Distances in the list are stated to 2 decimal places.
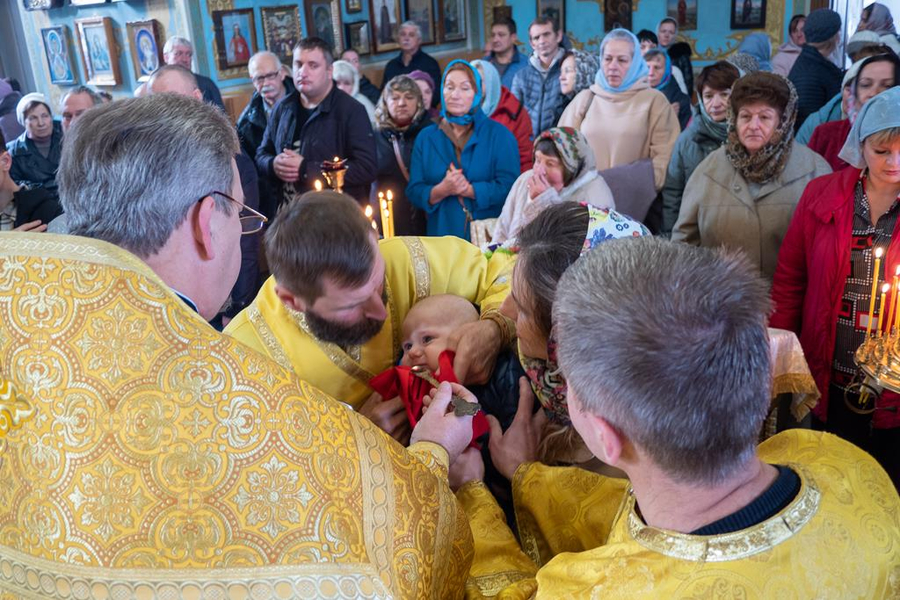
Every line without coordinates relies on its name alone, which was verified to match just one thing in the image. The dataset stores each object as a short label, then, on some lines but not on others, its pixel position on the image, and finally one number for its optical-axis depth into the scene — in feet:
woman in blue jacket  14.93
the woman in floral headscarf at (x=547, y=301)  5.72
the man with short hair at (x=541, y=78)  20.12
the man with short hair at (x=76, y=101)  16.57
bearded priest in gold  6.63
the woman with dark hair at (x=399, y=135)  16.69
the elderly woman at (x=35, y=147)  18.02
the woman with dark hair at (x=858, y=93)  11.90
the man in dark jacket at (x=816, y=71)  16.87
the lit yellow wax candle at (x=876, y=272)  7.00
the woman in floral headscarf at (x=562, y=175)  12.41
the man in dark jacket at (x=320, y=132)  15.49
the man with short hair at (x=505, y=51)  24.63
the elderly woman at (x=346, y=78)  21.17
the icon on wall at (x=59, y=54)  28.78
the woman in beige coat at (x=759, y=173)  10.43
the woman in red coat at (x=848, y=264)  8.48
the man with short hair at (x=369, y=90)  24.31
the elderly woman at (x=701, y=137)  12.96
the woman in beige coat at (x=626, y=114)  15.34
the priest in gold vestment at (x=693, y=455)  3.38
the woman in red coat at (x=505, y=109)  17.33
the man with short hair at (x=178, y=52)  19.99
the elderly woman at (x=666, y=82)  20.66
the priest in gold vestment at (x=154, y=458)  3.86
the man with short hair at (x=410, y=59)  26.27
